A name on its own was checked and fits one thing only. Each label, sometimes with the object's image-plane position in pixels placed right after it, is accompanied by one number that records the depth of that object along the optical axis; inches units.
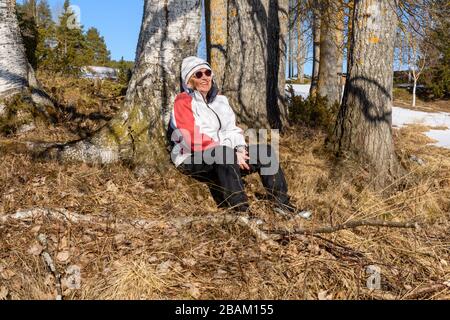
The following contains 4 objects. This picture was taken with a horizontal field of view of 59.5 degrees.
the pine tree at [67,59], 347.3
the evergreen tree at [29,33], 313.1
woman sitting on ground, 132.0
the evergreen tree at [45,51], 343.3
